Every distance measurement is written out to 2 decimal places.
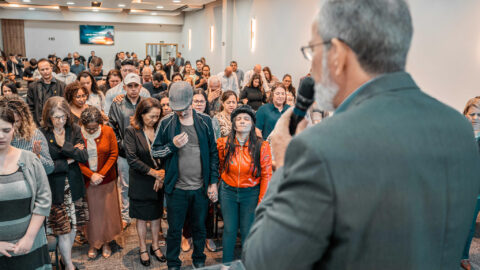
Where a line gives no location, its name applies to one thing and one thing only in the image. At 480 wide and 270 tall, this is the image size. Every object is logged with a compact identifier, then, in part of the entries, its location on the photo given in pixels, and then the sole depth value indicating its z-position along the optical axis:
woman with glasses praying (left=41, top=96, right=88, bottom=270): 2.89
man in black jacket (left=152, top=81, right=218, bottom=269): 2.94
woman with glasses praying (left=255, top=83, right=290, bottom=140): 4.43
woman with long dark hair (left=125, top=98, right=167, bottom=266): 3.25
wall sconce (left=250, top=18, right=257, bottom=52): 11.43
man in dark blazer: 0.62
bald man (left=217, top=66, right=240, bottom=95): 8.11
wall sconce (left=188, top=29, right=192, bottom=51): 19.67
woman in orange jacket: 3.05
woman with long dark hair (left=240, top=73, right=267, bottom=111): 6.36
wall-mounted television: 21.12
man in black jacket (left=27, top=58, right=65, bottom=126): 5.14
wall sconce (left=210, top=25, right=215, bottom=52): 15.27
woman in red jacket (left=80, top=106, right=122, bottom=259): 3.33
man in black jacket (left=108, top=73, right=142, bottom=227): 4.10
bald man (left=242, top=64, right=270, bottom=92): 8.14
